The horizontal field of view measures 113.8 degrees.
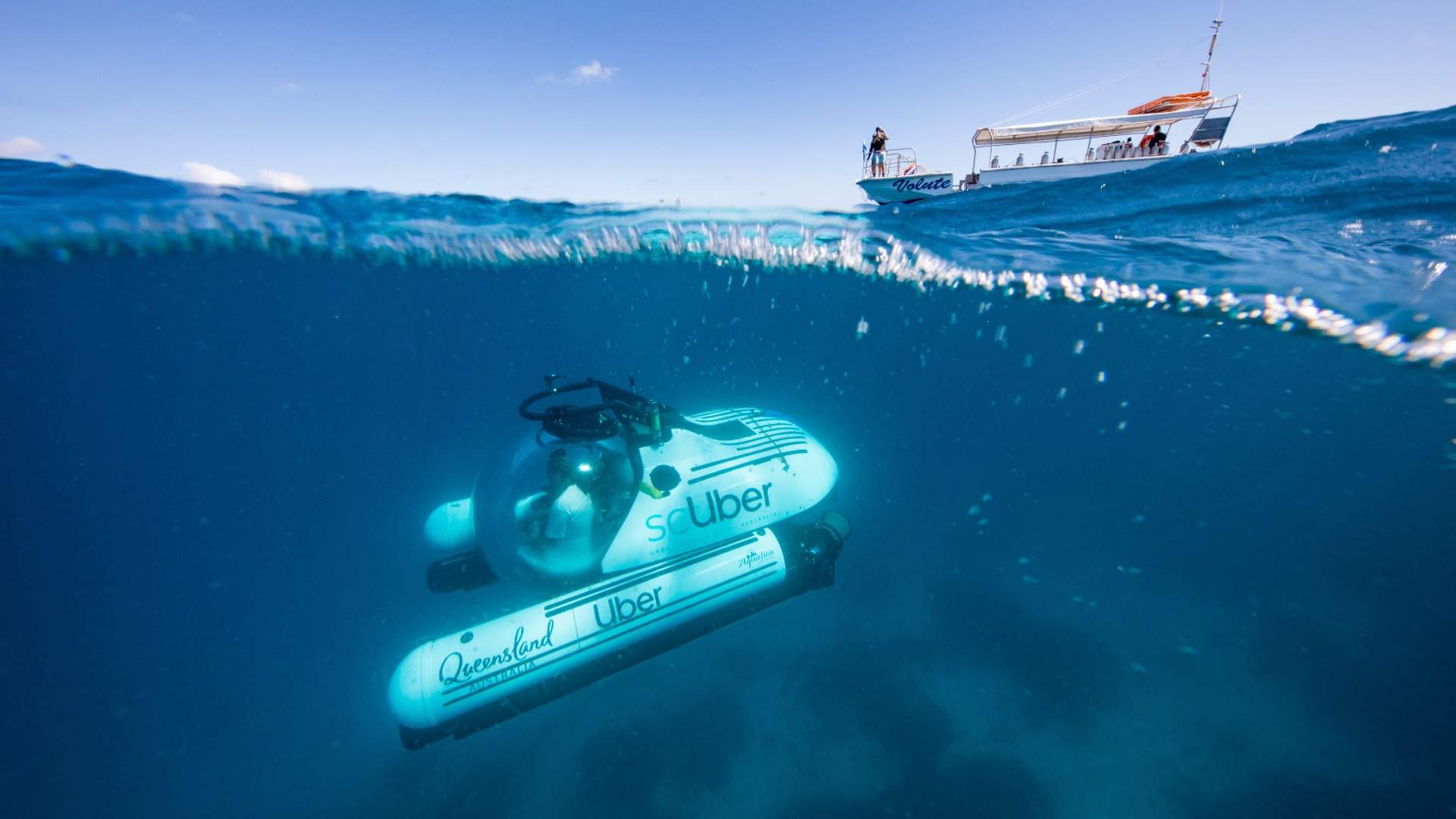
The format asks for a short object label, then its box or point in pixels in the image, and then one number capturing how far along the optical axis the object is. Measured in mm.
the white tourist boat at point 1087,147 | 11539
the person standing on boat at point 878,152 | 11812
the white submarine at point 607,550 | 4465
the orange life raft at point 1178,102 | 12164
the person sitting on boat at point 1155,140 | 11780
